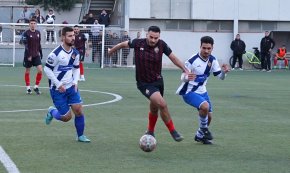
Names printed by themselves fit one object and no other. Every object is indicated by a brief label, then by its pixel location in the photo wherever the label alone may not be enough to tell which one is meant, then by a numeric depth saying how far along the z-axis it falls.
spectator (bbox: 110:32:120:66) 38.69
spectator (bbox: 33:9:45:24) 41.38
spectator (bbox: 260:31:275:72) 39.31
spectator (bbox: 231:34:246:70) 40.47
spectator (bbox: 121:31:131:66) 38.50
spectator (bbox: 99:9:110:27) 41.94
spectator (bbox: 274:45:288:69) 42.22
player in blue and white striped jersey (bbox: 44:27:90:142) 12.66
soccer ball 11.26
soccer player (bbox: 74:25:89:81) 28.25
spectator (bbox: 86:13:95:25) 41.19
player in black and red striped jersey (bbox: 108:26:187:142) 12.26
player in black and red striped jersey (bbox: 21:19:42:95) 22.30
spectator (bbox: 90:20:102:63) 39.59
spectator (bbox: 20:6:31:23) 43.38
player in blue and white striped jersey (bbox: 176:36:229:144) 12.59
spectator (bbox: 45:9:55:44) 39.69
